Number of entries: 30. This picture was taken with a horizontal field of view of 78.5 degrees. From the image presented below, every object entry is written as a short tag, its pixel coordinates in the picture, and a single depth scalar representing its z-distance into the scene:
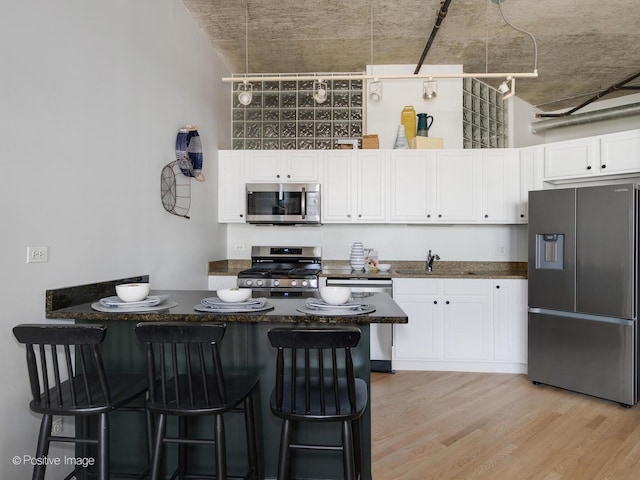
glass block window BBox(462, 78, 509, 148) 4.27
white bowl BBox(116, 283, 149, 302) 1.90
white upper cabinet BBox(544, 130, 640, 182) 3.18
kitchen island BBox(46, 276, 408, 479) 1.89
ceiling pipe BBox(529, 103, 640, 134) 4.50
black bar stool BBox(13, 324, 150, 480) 1.45
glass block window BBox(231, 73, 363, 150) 4.31
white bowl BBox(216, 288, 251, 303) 1.88
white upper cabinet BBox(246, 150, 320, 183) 4.08
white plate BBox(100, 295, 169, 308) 1.86
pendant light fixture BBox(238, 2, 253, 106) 2.87
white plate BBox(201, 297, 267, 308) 1.83
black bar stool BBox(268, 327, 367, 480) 1.44
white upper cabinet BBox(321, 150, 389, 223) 4.03
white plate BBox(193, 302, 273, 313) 1.75
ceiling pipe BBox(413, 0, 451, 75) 2.97
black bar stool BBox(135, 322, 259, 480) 1.46
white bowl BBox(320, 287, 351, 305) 1.83
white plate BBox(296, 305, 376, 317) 1.70
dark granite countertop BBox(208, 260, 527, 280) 3.97
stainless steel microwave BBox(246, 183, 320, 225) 4.00
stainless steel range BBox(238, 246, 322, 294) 3.70
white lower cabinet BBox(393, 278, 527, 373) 3.61
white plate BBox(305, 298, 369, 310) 1.78
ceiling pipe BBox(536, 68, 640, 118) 3.97
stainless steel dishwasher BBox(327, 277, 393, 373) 3.60
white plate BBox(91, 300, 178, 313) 1.78
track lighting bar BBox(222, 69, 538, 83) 2.80
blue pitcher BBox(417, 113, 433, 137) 4.09
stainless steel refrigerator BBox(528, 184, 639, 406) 2.90
